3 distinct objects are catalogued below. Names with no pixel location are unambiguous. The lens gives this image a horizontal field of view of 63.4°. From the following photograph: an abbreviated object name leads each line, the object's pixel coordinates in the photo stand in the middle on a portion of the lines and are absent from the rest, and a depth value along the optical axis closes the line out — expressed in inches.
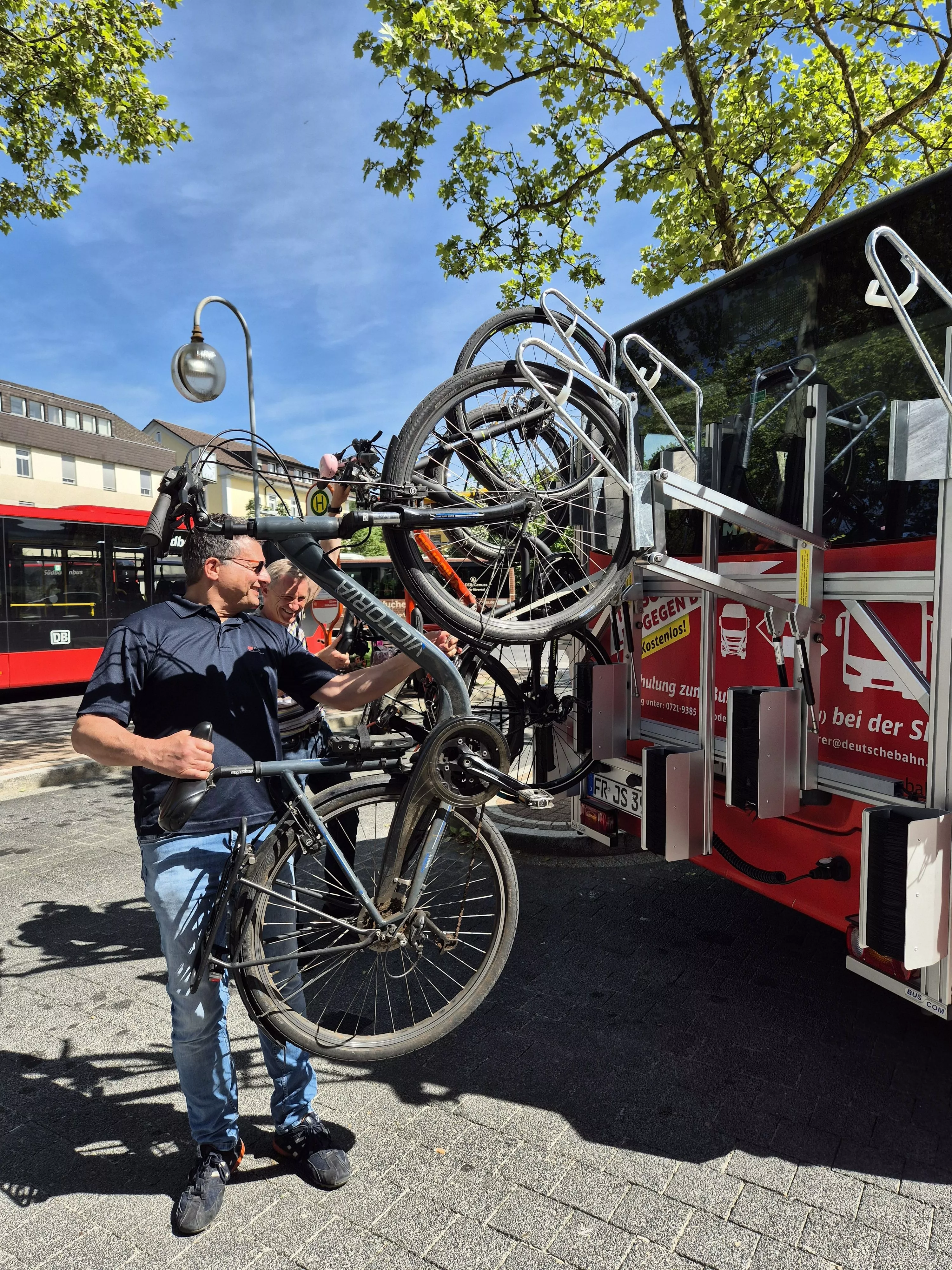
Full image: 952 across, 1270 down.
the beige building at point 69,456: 1713.8
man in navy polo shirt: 86.6
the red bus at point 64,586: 498.0
